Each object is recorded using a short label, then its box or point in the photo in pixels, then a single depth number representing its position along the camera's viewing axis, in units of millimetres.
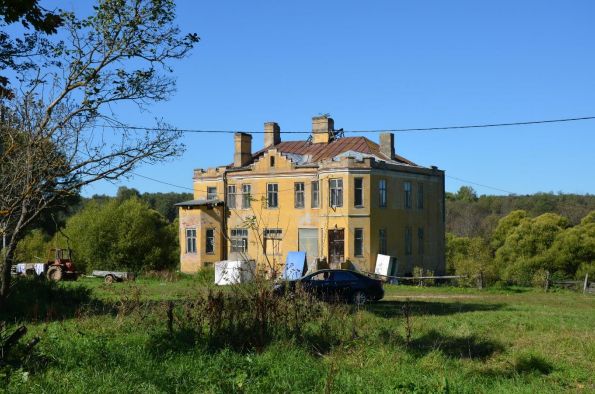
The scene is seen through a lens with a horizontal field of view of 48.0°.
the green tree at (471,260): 36312
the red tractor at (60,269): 37806
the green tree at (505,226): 63031
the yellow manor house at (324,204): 41562
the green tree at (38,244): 60194
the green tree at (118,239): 54531
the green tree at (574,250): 52719
